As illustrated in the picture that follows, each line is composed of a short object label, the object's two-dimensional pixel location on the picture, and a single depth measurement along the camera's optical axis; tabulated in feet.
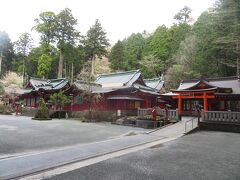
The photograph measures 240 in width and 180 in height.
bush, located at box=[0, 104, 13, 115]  101.32
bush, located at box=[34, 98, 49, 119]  75.36
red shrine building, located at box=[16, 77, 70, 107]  105.19
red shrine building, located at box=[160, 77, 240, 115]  74.90
